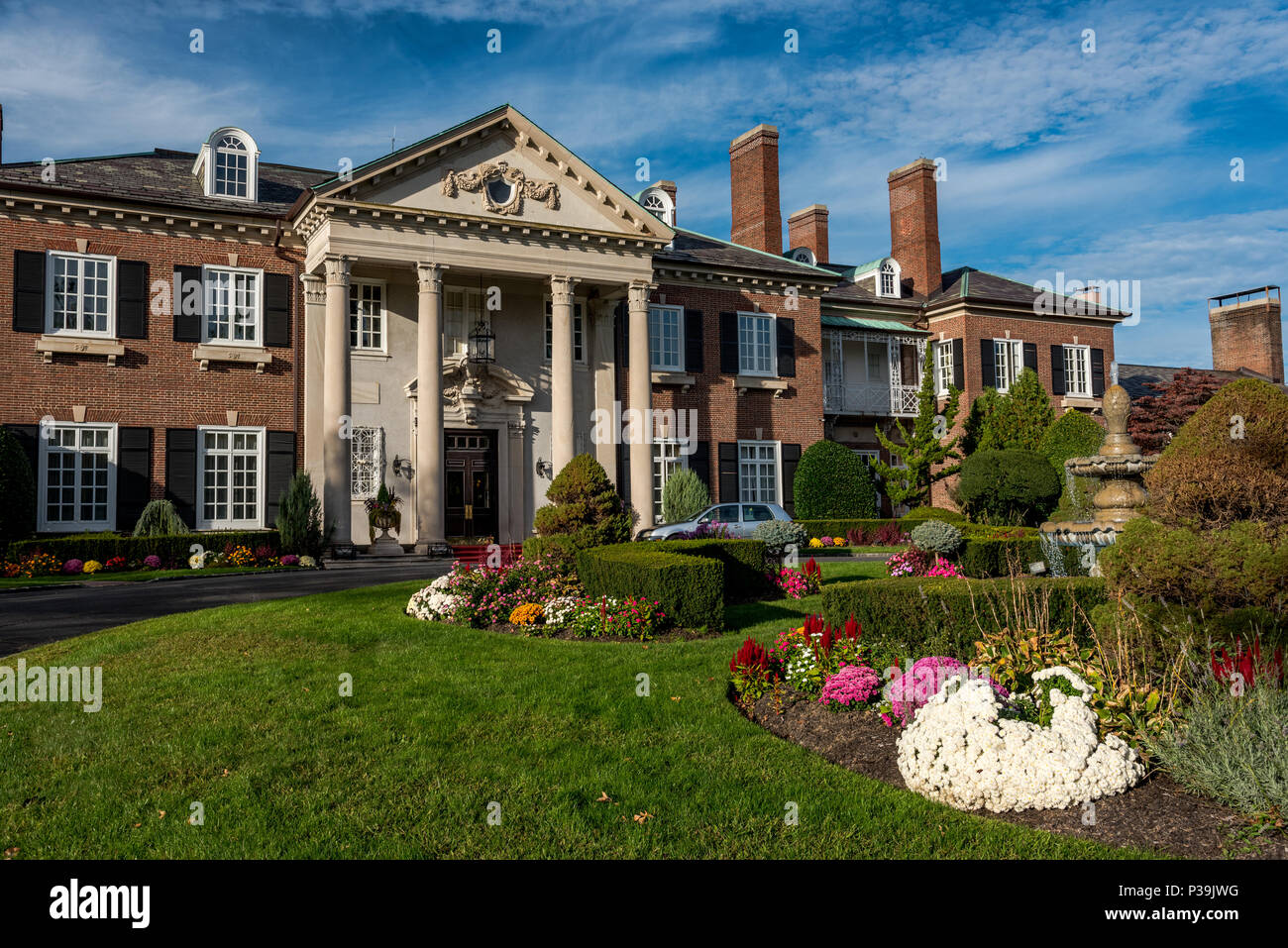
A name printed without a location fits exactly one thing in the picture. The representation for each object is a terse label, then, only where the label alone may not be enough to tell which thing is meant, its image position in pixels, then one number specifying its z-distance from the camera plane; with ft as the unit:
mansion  71.20
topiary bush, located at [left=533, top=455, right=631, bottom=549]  46.50
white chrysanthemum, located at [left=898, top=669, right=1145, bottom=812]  19.01
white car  70.08
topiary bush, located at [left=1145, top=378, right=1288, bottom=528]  24.12
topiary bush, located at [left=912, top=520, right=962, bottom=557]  50.78
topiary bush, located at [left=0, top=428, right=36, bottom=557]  61.62
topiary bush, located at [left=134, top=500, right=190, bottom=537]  67.77
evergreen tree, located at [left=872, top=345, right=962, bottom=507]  97.45
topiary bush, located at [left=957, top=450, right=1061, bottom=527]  87.86
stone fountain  42.27
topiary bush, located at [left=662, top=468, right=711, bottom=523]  84.99
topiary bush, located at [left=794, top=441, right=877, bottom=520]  94.53
